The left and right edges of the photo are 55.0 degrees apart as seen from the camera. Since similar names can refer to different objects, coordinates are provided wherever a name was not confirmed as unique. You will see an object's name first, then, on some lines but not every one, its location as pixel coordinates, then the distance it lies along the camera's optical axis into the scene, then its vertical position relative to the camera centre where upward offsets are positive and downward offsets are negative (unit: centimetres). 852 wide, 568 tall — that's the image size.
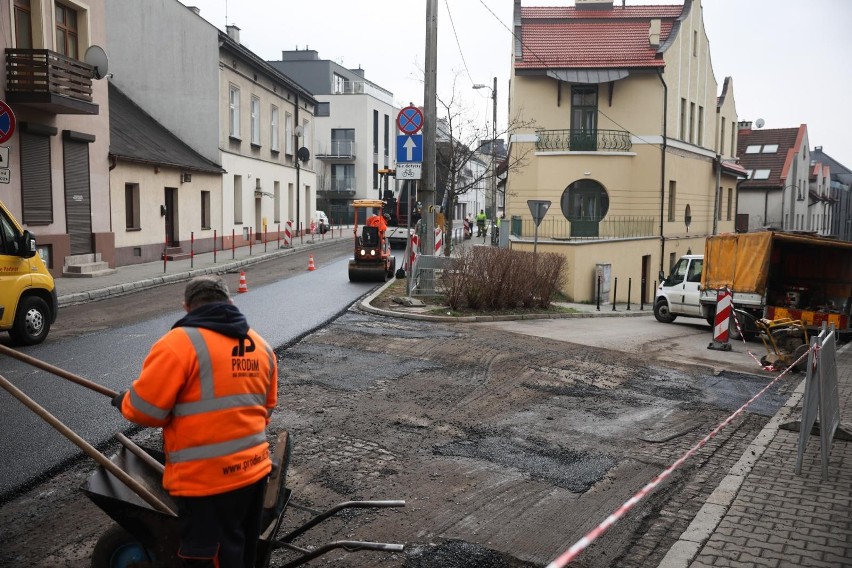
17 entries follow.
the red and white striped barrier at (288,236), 3343 -112
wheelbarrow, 382 -145
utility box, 2576 -218
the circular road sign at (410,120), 1667 +184
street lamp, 3100 +152
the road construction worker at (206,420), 354 -93
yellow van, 1112 -114
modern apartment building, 6544 +541
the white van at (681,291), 2020 -196
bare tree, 2983 +211
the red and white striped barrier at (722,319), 1503 -194
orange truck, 1711 -138
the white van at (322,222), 4712 -83
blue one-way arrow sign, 1659 +125
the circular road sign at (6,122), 1318 +134
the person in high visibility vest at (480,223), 5368 -80
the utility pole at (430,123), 1761 +188
